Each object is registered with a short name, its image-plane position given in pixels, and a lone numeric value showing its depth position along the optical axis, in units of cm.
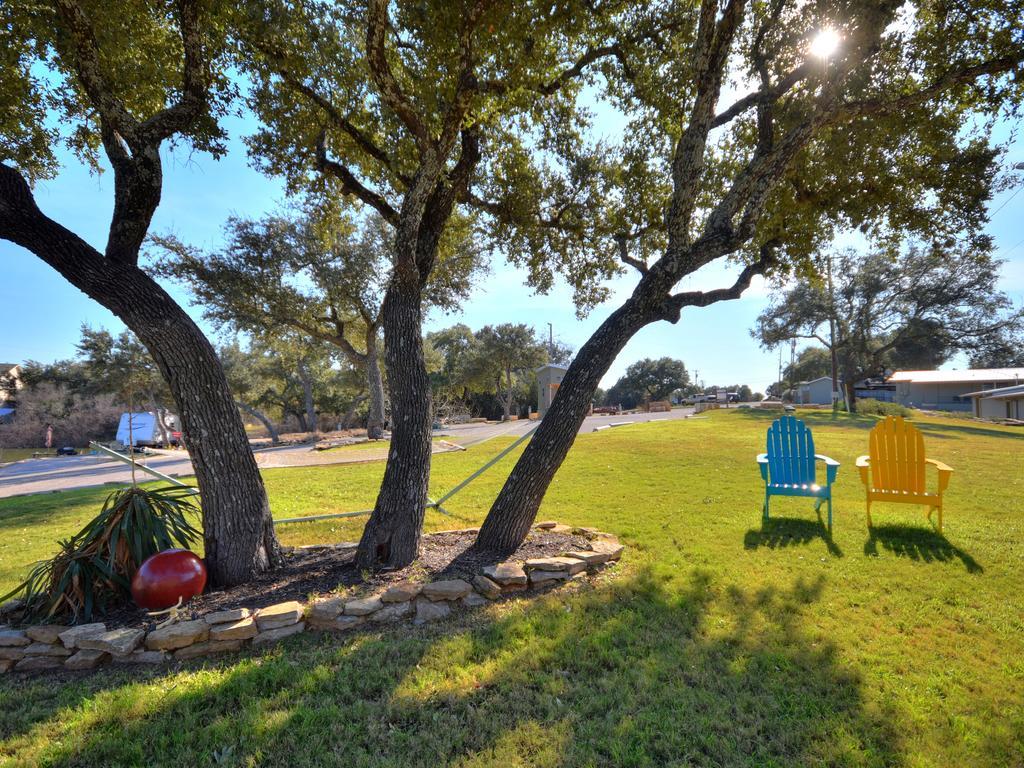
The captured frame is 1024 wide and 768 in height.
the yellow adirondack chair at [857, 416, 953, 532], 483
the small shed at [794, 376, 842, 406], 4019
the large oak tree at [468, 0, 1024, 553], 400
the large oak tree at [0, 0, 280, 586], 316
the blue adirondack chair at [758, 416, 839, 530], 526
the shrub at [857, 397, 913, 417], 2197
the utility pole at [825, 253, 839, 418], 2616
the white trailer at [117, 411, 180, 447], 2325
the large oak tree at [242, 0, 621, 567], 388
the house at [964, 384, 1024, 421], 2639
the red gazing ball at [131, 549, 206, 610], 300
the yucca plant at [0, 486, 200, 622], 304
